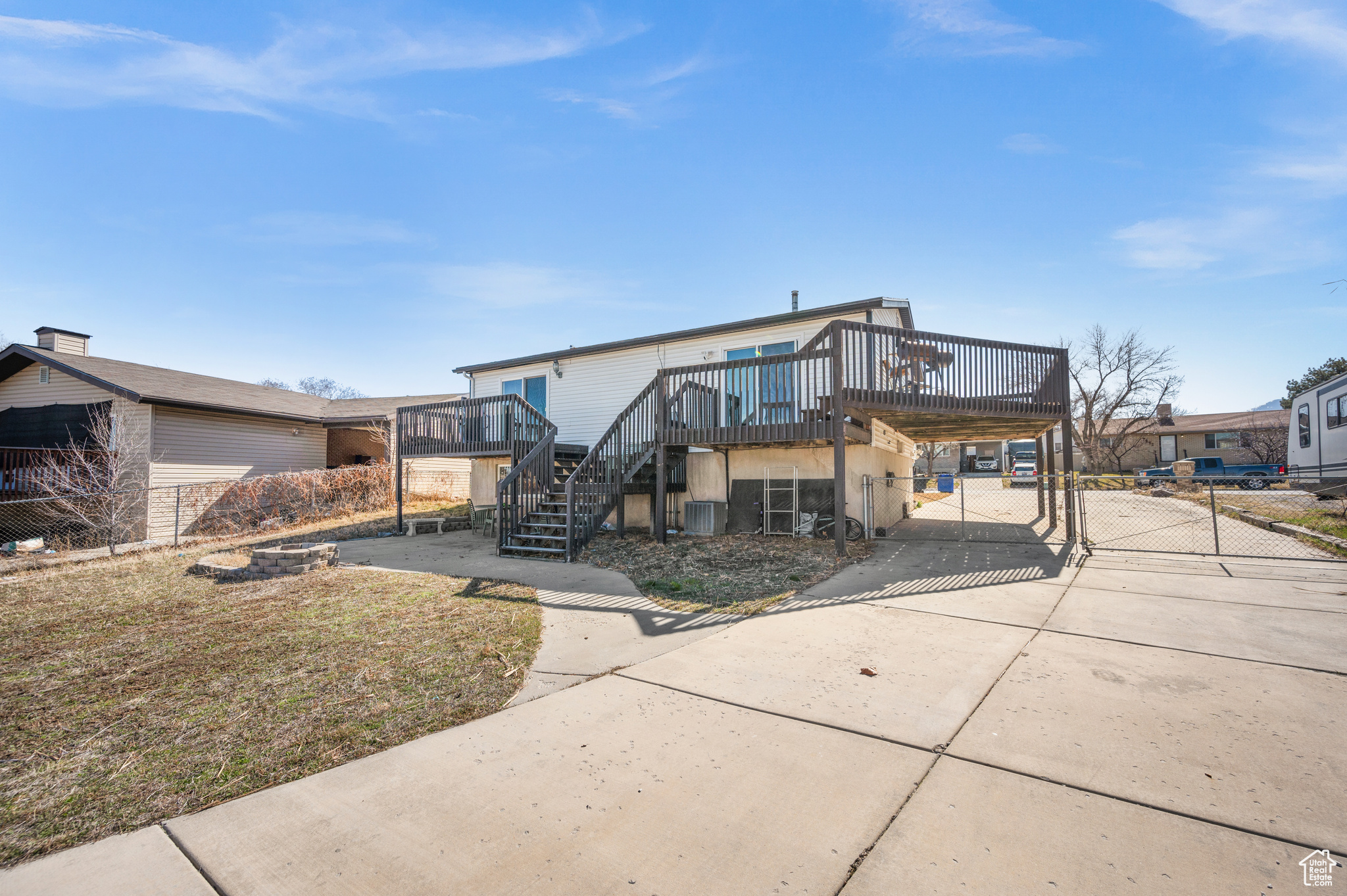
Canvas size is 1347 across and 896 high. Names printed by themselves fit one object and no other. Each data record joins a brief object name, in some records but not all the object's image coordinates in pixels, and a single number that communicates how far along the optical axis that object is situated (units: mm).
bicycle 10930
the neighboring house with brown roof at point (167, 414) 14289
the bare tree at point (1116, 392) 33781
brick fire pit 8492
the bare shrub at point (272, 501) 14445
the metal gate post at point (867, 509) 11031
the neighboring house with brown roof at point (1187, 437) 34281
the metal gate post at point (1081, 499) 9305
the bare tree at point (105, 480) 11820
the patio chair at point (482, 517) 14516
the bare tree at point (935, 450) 37562
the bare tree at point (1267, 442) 29938
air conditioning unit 11906
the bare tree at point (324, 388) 59656
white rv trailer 12906
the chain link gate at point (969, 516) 11320
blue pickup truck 24438
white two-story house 9461
